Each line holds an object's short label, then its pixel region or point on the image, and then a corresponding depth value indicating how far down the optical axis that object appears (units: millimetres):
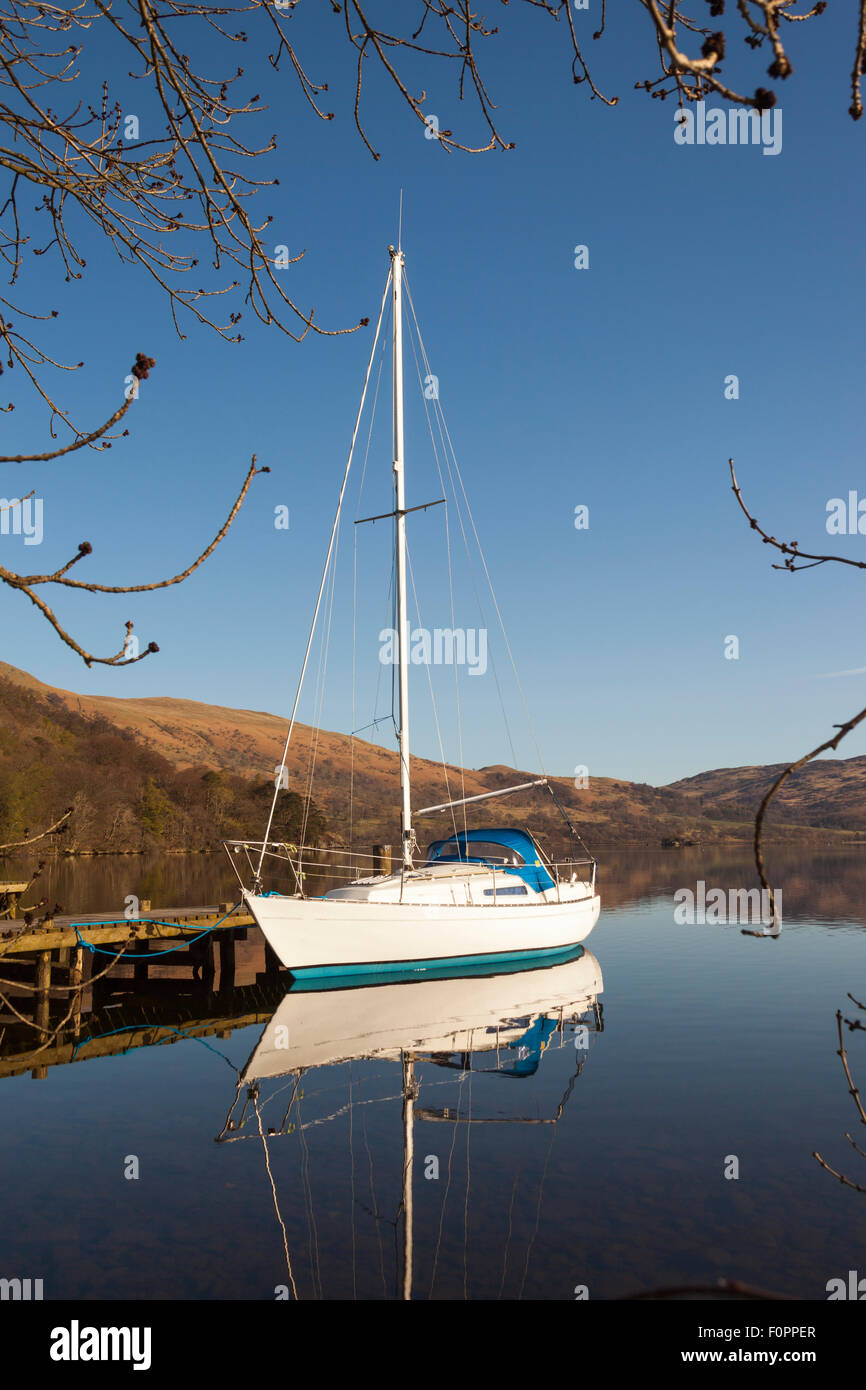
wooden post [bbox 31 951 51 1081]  16359
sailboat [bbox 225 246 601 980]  19312
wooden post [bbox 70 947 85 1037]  17219
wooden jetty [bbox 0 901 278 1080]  16922
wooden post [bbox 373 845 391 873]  25031
